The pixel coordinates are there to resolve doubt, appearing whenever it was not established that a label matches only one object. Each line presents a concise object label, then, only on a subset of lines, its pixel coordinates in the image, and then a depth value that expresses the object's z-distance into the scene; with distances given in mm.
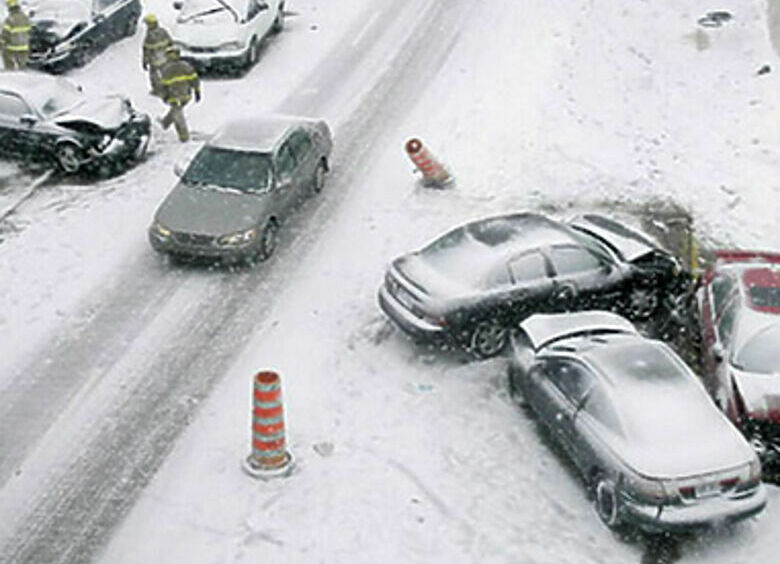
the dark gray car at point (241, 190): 16578
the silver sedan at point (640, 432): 11656
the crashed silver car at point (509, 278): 14688
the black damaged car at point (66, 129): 19844
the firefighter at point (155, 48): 22000
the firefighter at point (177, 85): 20781
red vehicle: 12914
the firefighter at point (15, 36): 22906
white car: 24062
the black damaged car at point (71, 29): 24188
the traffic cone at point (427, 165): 19156
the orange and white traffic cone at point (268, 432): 12227
